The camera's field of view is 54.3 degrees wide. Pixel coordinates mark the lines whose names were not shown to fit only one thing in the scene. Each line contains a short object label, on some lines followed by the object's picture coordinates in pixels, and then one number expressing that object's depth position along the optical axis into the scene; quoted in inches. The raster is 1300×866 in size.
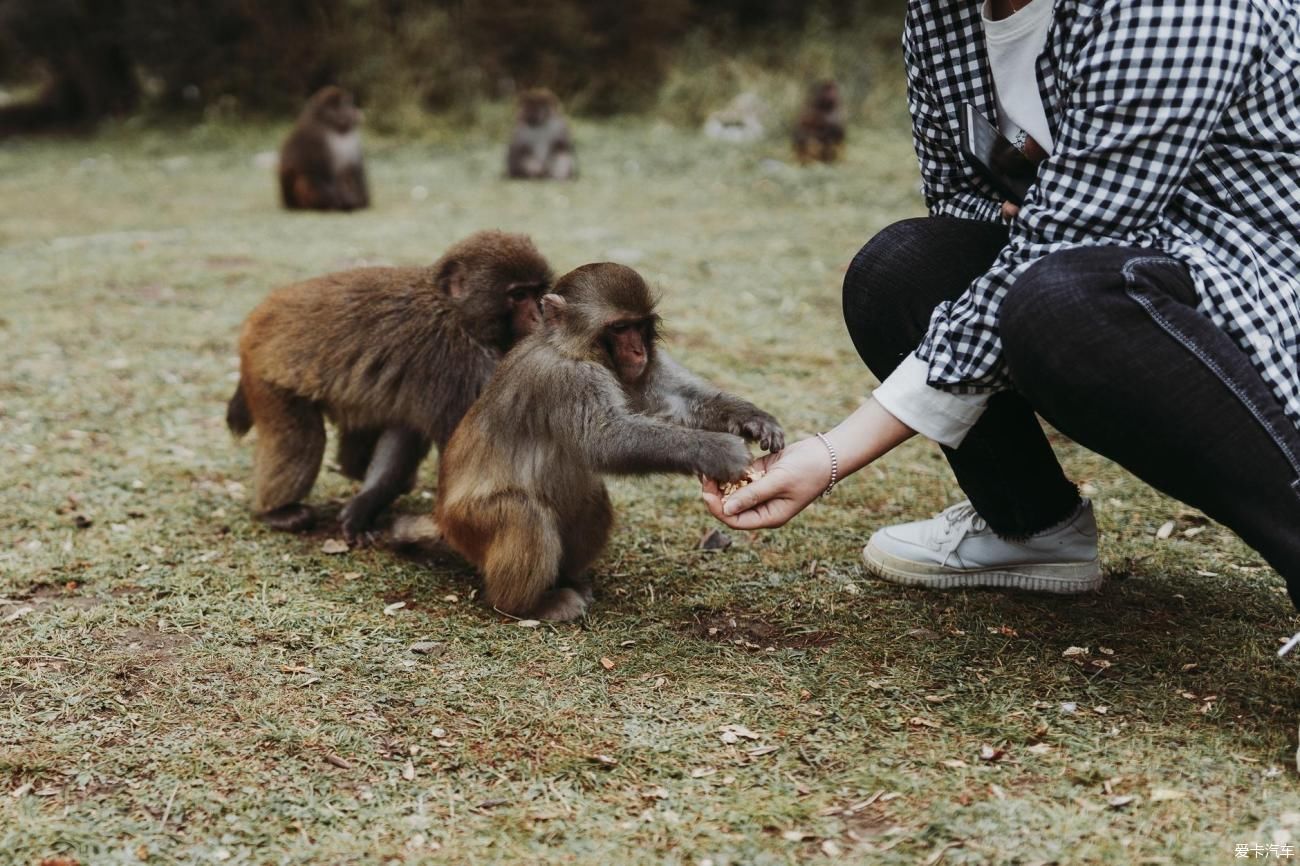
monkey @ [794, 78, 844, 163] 391.9
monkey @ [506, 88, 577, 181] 396.5
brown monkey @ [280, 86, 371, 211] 336.5
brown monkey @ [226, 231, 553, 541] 123.2
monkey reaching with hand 100.1
